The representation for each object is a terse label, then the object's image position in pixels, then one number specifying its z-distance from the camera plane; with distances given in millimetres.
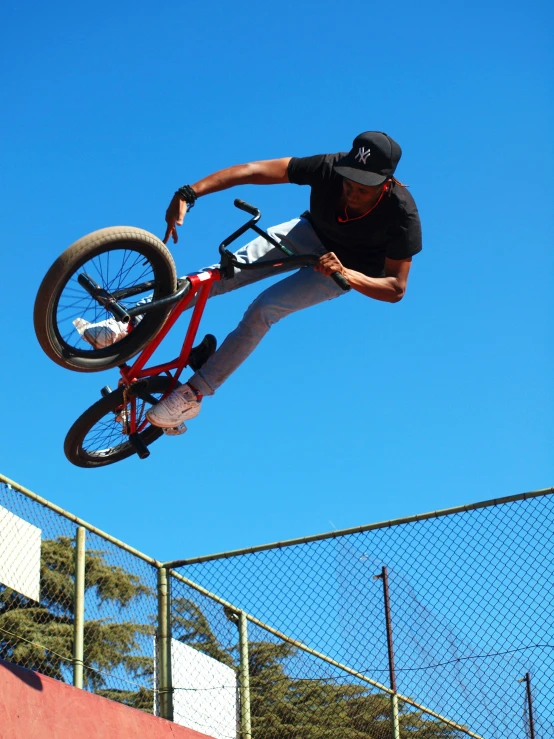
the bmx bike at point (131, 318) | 5344
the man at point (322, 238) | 5621
